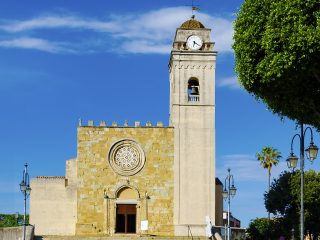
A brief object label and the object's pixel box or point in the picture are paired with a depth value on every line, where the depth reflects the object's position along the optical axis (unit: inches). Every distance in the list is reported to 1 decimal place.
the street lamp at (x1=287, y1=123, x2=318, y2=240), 1000.9
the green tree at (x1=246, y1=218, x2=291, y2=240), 2006.6
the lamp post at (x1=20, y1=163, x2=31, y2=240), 1342.3
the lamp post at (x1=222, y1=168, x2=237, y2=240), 1411.5
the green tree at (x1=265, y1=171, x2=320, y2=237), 1947.6
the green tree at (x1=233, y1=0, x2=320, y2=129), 927.7
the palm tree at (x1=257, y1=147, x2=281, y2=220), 2770.7
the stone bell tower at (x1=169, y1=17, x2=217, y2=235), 1971.0
